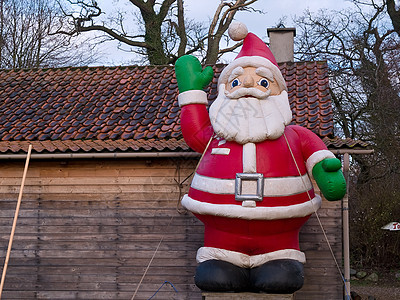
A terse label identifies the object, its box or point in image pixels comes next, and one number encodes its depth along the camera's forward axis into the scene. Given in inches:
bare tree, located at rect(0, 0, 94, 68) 781.3
